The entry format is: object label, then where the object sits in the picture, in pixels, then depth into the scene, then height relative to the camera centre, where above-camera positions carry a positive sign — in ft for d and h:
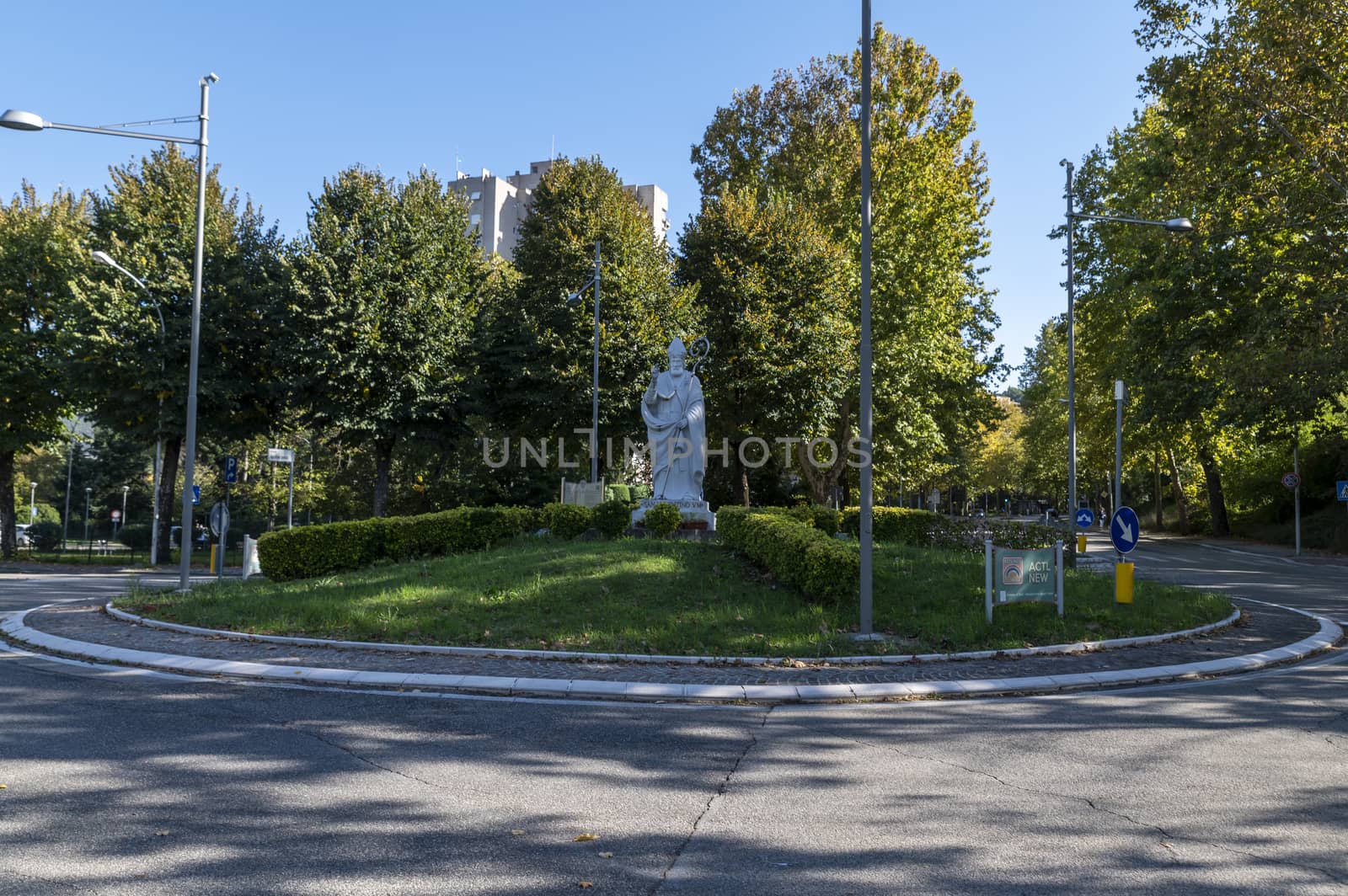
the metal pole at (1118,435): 74.69 +6.19
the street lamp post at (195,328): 54.08 +10.11
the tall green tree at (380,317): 88.28 +17.79
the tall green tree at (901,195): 109.29 +38.79
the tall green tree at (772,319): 100.22 +20.37
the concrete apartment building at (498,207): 253.65 +84.21
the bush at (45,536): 133.87 -8.80
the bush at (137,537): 152.97 -9.26
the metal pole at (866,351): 35.78 +6.14
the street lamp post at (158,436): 72.59 +5.21
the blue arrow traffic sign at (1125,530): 45.03 -1.62
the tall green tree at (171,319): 88.22 +17.28
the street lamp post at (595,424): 81.66 +6.30
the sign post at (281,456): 66.33 +2.38
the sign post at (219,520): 55.36 -2.17
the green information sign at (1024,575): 38.40 -3.49
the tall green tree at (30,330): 98.27 +17.50
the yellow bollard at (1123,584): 42.78 -4.18
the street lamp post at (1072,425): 66.24 +5.71
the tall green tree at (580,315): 97.81 +20.07
